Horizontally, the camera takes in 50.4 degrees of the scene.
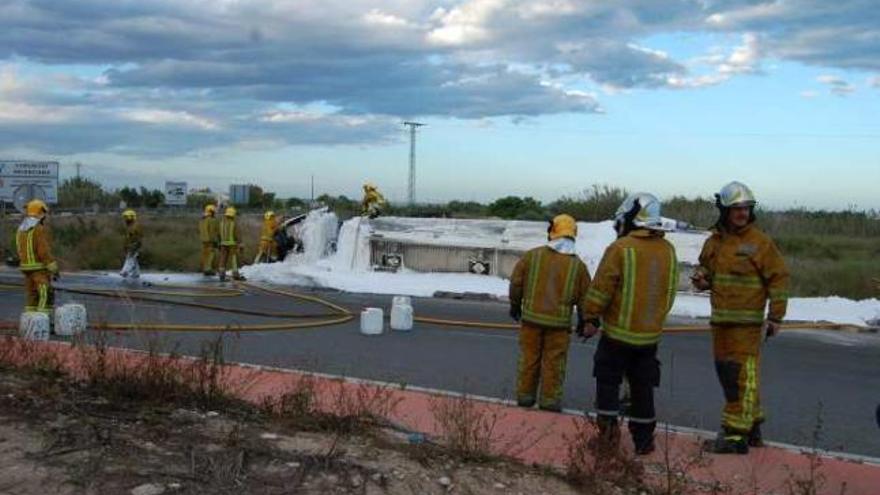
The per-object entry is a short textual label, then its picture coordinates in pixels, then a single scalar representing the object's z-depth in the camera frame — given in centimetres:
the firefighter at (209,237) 2359
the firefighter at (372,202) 2582
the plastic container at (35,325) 1055
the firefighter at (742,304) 638
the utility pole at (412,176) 5053
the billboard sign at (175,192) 5622
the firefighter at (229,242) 2281
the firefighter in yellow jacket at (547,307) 757
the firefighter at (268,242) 2602
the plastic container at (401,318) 1347
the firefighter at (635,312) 629
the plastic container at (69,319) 1134
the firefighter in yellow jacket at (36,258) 1166
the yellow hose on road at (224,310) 1220
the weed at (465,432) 568
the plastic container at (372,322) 1289
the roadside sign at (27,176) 3359
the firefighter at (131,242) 2225
